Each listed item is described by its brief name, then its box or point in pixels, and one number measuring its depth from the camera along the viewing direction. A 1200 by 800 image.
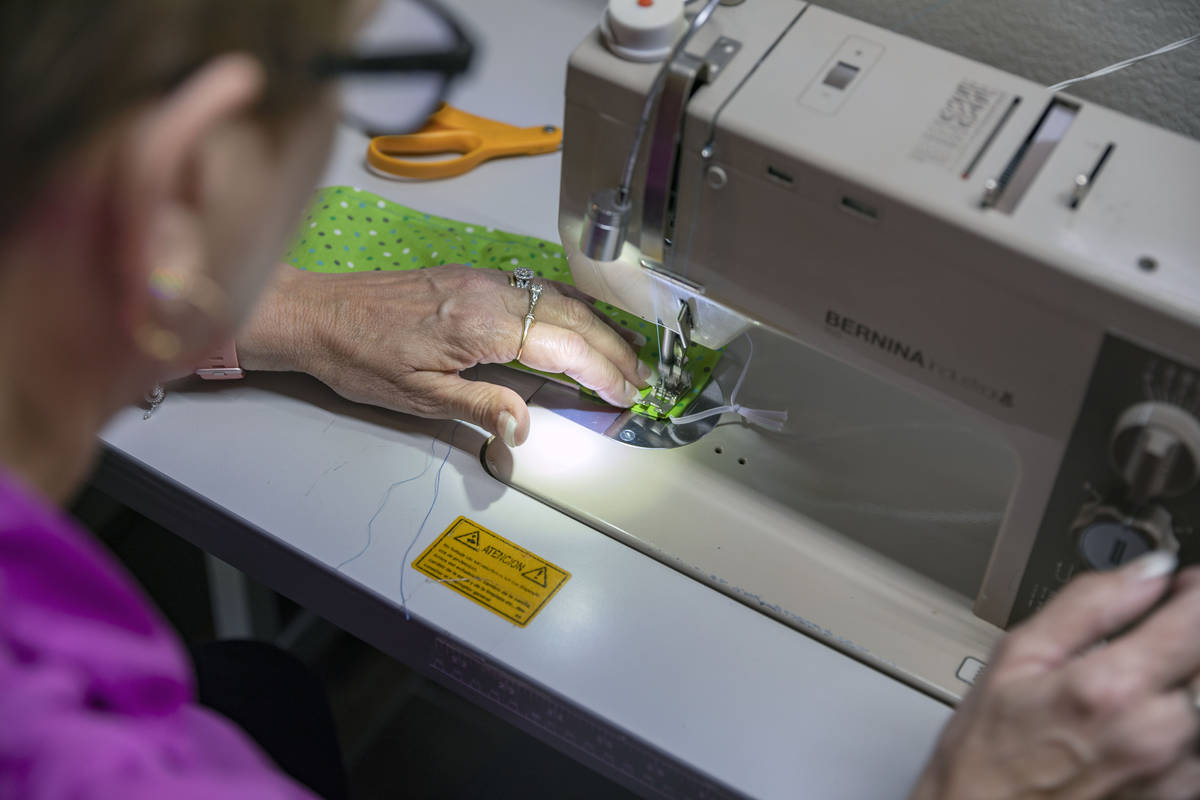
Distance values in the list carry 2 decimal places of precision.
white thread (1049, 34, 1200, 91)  1.29
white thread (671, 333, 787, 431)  1.20
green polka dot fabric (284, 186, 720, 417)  1.33
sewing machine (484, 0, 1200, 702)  0.85
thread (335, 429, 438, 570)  1.07
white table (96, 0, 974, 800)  0.97
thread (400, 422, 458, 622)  1.05
